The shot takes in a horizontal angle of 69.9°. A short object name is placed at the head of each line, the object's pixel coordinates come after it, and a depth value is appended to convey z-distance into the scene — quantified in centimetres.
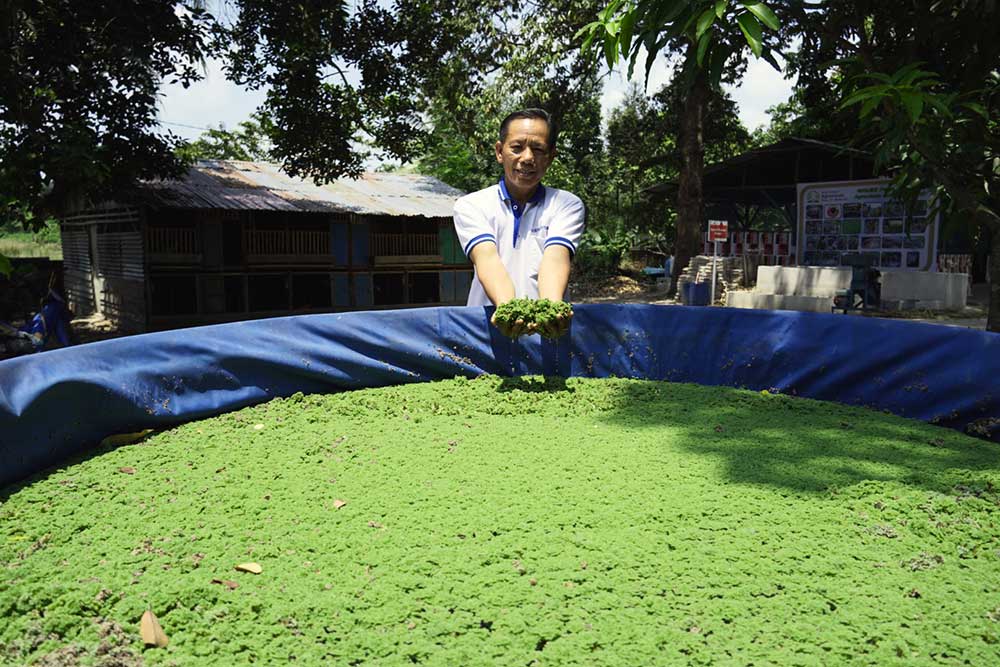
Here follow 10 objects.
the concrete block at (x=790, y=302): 966
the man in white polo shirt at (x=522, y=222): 307
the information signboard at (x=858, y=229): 1162
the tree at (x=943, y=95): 311
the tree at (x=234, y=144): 2519
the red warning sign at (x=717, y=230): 1041
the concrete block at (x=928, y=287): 1082
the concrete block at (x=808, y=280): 1038
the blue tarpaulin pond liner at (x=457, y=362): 244
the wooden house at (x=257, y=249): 1009
